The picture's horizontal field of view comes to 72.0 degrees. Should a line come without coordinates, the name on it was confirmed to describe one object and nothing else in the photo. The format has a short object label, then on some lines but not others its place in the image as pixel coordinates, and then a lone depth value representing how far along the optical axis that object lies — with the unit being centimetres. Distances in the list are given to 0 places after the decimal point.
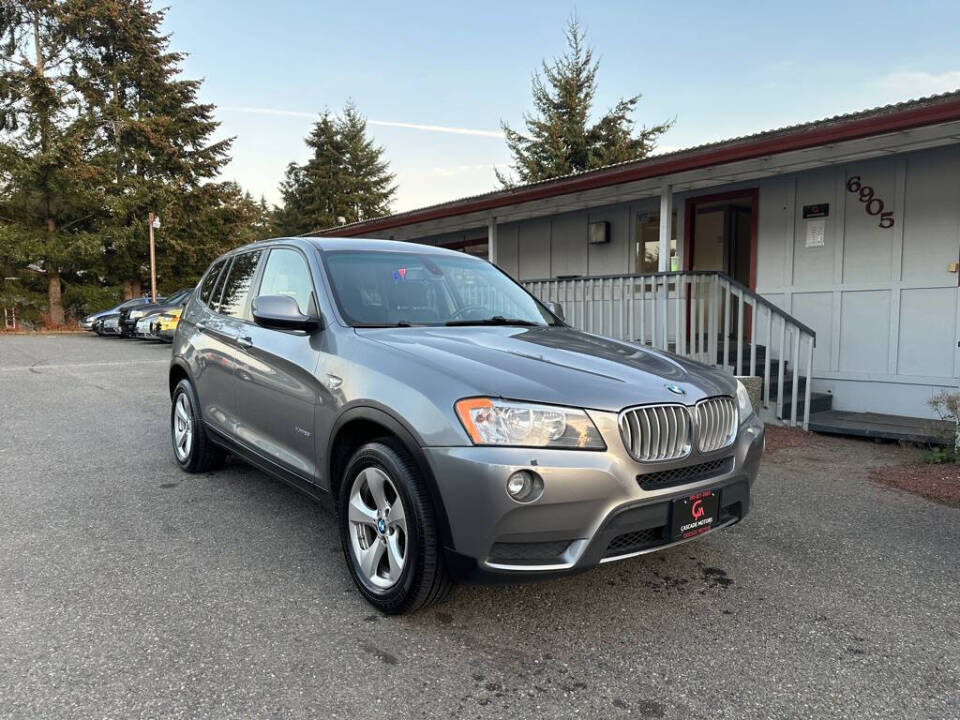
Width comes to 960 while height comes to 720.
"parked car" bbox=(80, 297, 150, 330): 2051
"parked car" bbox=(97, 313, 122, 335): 2062
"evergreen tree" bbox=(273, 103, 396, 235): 3872
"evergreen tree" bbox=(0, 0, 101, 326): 2658
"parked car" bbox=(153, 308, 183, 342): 1720
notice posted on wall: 791
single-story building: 681
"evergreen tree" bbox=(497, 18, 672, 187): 2628
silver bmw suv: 236
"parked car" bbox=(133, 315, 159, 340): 1819
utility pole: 2658
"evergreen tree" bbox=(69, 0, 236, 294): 2859
